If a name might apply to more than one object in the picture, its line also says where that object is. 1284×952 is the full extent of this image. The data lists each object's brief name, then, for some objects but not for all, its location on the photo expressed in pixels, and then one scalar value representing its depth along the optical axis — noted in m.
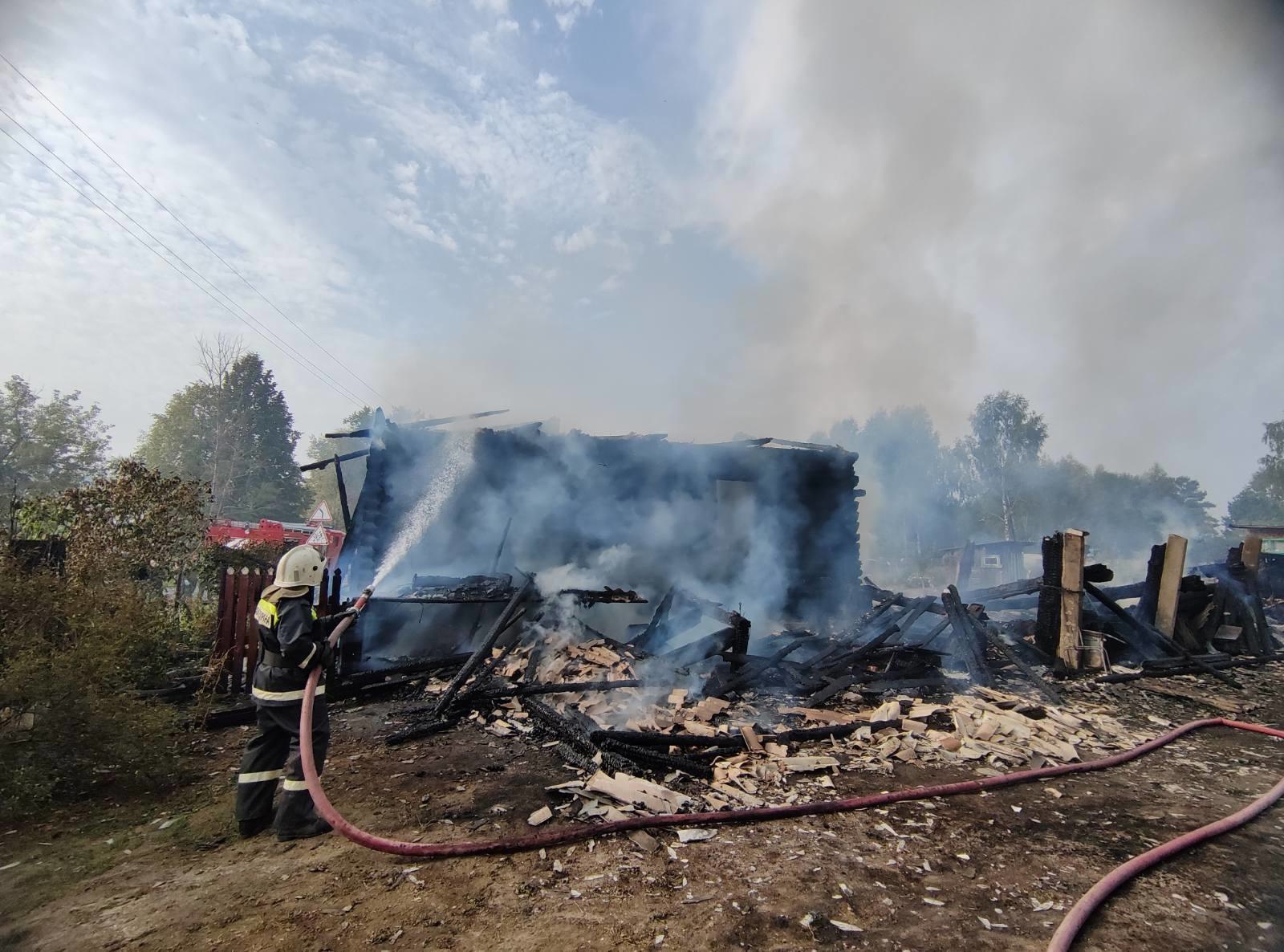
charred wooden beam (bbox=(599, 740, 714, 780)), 4.80
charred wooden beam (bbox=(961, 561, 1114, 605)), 9.12
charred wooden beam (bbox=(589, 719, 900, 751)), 5.27
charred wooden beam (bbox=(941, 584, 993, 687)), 7.80
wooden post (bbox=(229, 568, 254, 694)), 6.73
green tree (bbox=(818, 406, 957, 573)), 43.38
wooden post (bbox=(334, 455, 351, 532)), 10.48
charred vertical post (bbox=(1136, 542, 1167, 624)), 9.82
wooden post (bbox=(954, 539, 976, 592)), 17.48
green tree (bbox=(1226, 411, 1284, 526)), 46.50
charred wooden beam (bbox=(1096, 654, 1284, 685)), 8.23
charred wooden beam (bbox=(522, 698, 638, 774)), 4.79
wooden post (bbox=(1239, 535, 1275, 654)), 10.46
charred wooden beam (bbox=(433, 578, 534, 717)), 6.29
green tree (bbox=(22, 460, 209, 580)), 8.66
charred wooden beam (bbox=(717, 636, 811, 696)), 6.98
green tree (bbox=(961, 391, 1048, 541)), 41.19
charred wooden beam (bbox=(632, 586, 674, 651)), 8.26
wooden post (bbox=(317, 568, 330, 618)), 6.72
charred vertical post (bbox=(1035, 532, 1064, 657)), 8.84
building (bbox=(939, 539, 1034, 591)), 26.78
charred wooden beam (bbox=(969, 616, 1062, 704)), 7.20
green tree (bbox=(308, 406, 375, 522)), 57.16
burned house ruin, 10.01
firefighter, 3.80
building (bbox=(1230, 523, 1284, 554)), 23.55
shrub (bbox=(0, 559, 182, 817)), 3.96
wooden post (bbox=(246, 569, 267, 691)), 6.77
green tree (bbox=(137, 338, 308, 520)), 42.81
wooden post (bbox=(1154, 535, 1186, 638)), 9.50
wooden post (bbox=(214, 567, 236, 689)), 6.76
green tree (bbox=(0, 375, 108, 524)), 35.03
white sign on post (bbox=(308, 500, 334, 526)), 13.84
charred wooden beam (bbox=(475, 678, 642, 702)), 6.57
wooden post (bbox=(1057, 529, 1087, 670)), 8.57
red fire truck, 13.45
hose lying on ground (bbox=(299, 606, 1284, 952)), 2.98
